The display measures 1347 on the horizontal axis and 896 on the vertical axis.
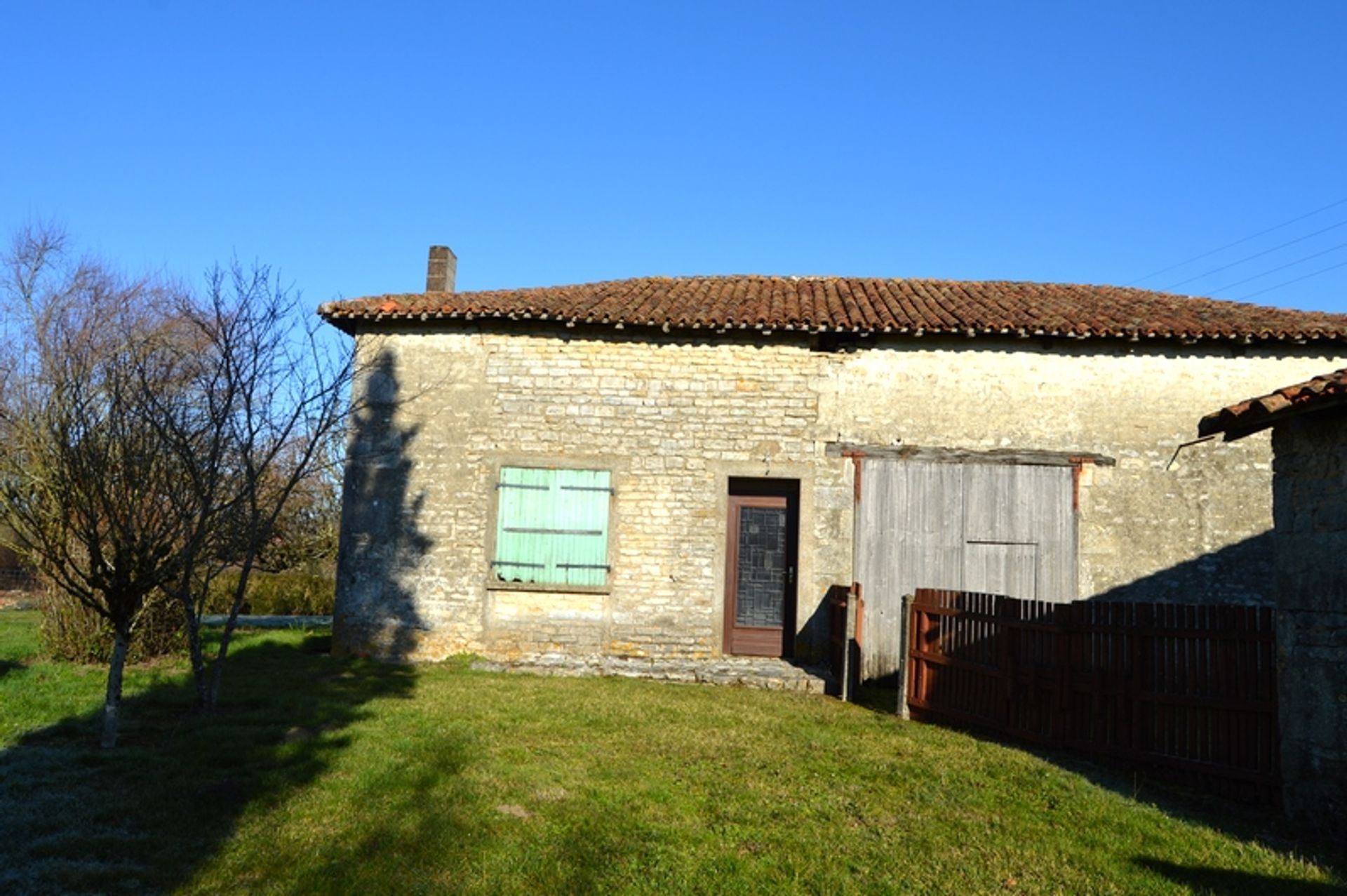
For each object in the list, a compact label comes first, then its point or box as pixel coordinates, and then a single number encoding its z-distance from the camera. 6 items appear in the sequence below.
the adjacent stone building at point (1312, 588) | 4.93
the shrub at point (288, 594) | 17.97
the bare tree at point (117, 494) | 6.16
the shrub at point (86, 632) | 9.67
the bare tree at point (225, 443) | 6.71
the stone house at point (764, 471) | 10.35
